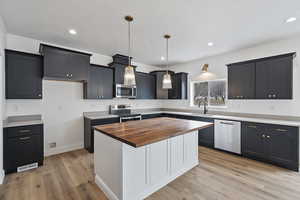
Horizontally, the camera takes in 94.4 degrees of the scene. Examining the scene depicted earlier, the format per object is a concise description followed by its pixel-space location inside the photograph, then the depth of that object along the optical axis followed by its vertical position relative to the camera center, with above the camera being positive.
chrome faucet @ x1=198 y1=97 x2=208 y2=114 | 4.48 -0.10
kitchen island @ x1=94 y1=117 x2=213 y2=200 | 1.70 -0.84
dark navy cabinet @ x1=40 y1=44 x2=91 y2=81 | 2.96 +0.81
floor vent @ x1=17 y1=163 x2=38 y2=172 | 2.62 -1.33
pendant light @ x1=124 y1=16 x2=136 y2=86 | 2.14 +0.34
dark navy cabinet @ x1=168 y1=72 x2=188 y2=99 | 4.96 +0.49
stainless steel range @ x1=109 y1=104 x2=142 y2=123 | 4.02 -0.42
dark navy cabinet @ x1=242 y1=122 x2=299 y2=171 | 2.66 -0.93
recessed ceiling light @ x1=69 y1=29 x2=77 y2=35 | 2.71 +1.34
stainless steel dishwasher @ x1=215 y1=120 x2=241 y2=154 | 3.35 -0.91
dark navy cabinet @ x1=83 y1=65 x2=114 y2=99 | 3.68 +0.43
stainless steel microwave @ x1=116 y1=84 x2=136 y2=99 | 4.21 +0.24
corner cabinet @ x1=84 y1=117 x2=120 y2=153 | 3.45 -0.76
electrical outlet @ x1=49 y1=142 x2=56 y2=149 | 3.38 -1.13
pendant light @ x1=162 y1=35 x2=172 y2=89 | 2.66 +0.34
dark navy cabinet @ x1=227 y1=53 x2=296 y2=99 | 2.85 +0.48
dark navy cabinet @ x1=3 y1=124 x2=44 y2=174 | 2.49 -0.91
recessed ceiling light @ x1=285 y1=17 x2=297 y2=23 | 2.30 +1.35
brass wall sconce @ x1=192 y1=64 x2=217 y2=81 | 4.41 +0.79
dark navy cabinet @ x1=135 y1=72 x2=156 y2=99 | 4.85 +0.49
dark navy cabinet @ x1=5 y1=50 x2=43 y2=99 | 2.70 +0.48
